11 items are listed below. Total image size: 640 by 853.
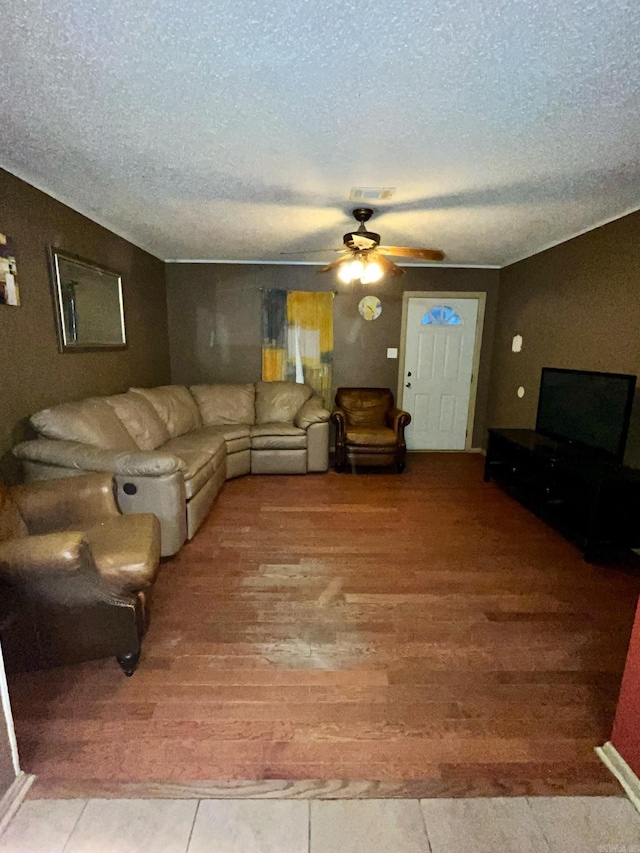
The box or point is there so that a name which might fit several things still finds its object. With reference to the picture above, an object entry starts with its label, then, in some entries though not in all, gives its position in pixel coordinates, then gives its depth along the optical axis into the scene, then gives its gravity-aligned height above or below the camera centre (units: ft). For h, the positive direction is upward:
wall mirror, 9.28 +1.18
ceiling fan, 9.39 +2.40
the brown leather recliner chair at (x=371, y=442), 14.19 -3.14
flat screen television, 8.87 -1.28
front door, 16.44 -0.64
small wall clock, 16.29 +1.87
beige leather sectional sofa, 7.87 -2.37
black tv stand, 8.39 -3.12
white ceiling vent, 8.32 +3.40
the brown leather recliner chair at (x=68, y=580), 4.74 -2.94
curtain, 16.14 +0.61
